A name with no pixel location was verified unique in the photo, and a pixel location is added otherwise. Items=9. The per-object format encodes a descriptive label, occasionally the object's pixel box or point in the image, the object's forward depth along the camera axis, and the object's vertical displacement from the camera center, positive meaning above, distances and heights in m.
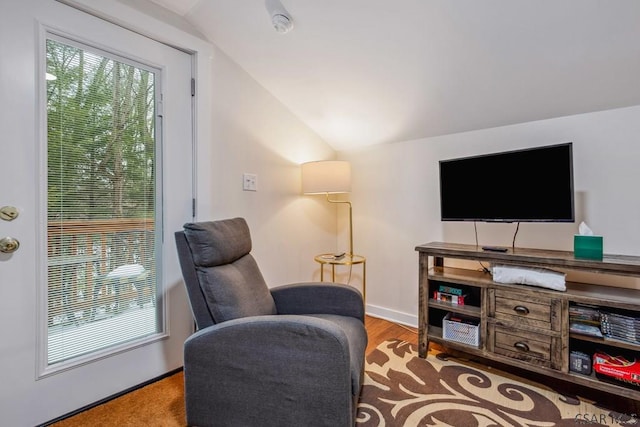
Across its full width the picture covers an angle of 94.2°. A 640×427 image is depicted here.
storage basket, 1.83 -0.74
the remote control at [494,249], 1.80 -0.23
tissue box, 1.53 -0.18
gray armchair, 1.12 -0.58
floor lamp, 2.34 +0.26
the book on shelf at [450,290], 1.97 -0.52
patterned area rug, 1.41 -0.99
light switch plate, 2.16 +0.23
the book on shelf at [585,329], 1.49 -0.60
